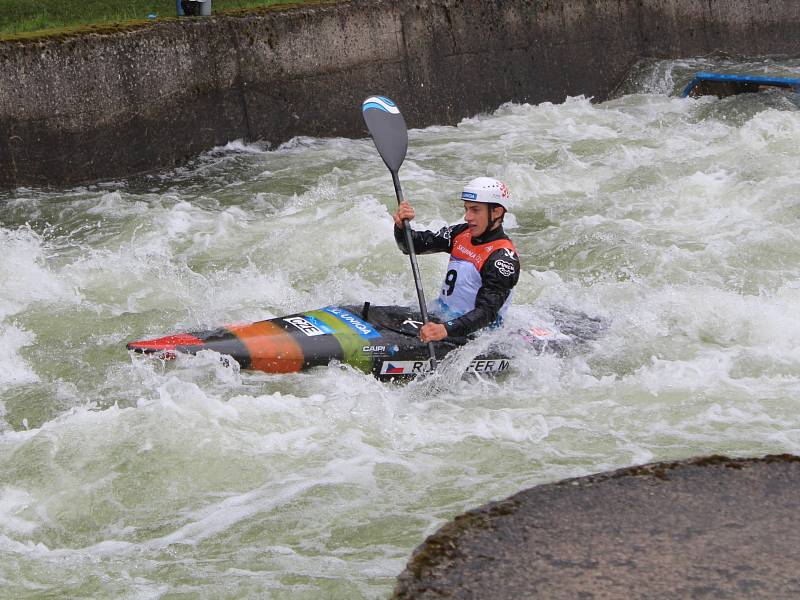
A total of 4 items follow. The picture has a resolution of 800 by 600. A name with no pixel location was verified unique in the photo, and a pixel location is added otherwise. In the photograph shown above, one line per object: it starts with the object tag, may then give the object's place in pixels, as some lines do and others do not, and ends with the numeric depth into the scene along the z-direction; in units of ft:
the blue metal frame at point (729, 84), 85.66
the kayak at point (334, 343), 38.88
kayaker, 40.40
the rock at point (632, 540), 25.86
